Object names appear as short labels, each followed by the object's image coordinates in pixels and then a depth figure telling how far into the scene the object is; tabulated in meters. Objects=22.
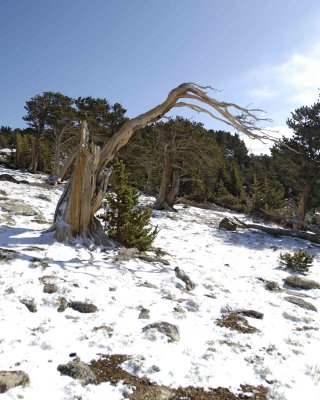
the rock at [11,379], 3.36
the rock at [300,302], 6.94
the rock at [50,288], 5.63
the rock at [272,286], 7.96
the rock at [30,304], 5.03
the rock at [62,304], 5.19
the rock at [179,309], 5.82
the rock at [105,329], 4.73
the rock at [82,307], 5.31
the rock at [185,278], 7.15
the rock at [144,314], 5.38
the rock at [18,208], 11.22
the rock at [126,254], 8.05
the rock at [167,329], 4.84
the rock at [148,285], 6.74
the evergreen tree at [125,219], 9.28
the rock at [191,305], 6.03
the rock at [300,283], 8.50
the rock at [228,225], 16.59
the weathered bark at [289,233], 16.06
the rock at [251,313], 6.10
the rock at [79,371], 3.66
